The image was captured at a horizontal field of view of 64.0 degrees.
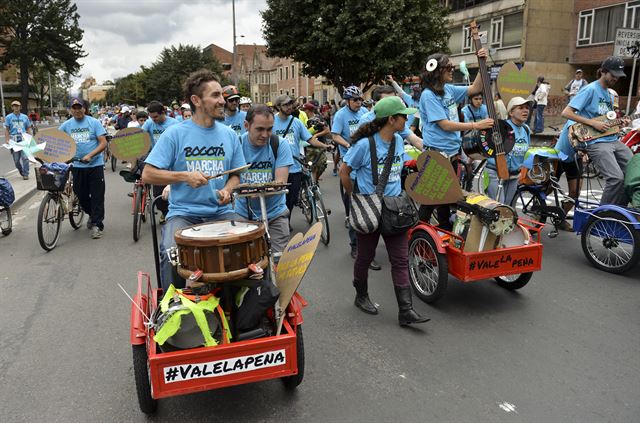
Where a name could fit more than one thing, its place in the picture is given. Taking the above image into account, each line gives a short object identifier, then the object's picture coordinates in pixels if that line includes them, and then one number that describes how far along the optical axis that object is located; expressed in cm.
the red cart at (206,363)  281
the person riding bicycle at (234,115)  793
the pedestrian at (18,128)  1350
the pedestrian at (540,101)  1806
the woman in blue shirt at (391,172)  415
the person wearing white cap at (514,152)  604
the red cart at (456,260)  452
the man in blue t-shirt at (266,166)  425
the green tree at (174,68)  6066
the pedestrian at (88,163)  739
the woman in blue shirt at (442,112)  519
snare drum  282
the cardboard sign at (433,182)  464
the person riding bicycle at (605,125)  596
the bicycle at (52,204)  689
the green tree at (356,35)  2342
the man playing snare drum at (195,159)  347
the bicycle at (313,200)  711
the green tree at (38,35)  5519
